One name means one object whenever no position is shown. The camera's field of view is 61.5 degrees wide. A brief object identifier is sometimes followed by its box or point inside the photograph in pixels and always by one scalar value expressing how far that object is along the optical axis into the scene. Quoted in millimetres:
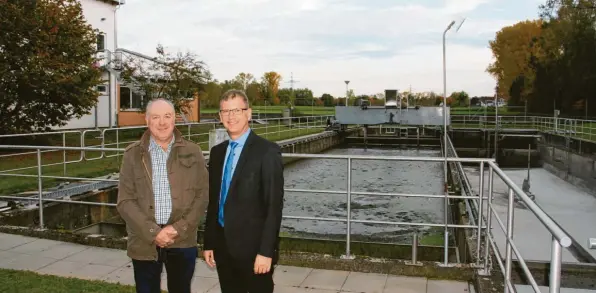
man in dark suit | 2631
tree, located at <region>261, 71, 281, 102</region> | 86838
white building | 23109
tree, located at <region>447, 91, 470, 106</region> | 83150
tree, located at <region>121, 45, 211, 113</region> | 21703
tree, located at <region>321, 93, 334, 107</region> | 95750
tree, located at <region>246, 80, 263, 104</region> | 75050
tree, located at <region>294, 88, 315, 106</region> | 94625
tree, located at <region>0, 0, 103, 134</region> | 14062
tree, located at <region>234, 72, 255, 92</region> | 90625
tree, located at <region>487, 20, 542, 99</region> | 59409
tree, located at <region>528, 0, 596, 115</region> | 38312
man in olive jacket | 2918
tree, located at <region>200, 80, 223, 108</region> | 52541
